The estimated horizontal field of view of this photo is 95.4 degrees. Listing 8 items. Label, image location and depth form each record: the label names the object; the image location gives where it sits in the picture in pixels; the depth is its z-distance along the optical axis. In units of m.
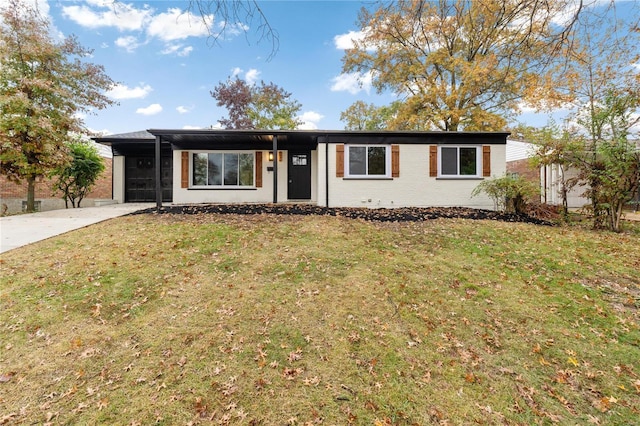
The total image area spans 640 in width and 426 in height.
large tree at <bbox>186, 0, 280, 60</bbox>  2.45
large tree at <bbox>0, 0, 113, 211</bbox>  9.57
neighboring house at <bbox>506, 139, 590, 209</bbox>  12.98
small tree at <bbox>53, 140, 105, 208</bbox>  11.44
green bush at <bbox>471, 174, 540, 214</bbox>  9.05
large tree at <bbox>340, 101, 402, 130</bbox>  21.59
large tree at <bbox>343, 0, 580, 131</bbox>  13.44
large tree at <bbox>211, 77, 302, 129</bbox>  22.78
